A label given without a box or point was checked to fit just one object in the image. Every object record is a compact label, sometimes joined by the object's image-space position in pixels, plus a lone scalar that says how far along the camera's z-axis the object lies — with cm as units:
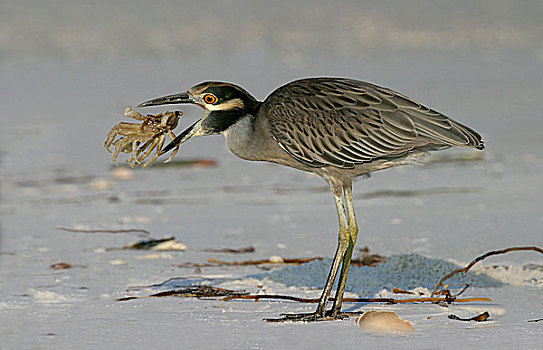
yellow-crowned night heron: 1044
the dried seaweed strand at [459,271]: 1075
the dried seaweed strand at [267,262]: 1284
